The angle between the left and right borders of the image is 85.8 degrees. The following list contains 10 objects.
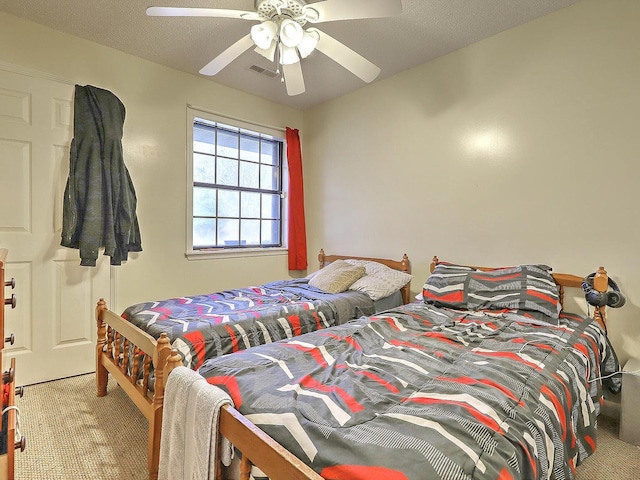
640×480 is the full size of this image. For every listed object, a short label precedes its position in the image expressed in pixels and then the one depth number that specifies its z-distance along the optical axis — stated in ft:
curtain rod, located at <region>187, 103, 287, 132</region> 10.73
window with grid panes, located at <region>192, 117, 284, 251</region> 11.36
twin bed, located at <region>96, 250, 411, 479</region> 5.62
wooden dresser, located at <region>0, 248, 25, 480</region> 3.08
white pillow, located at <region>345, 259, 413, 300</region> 9.38
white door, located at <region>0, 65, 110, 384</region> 8.00
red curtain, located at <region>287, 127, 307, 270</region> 13.03
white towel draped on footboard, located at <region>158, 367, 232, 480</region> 3.49
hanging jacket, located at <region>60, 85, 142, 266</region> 8.56
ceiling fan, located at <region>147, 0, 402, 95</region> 5.53
